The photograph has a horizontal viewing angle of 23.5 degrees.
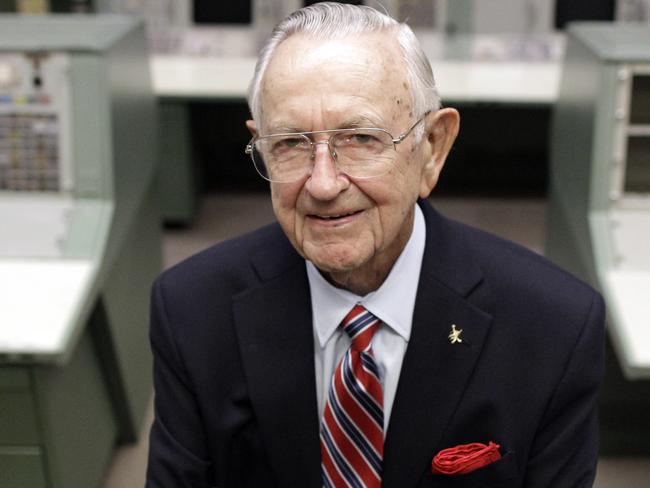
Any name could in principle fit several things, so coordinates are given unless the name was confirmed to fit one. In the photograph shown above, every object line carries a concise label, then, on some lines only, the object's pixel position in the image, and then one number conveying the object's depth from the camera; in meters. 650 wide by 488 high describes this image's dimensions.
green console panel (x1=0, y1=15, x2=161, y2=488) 2.02
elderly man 1.46
